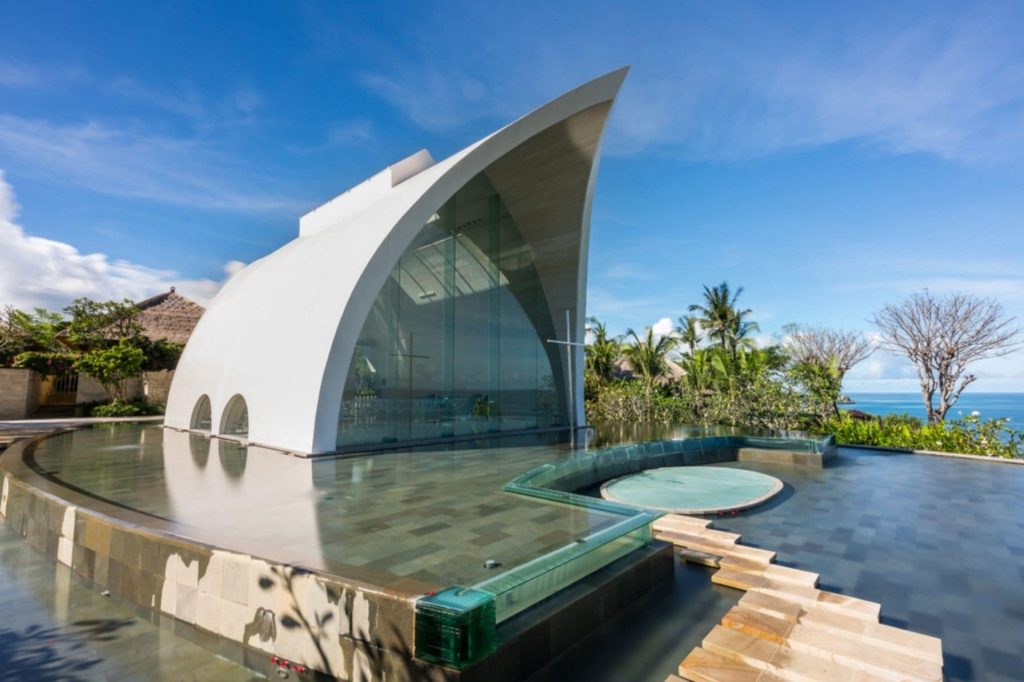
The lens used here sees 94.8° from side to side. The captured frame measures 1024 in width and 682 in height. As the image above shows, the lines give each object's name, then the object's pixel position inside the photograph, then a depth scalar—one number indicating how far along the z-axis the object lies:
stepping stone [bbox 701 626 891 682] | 2.66
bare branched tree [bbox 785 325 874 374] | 23.66
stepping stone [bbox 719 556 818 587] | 3.96
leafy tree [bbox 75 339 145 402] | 22.61
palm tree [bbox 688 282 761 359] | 25.40
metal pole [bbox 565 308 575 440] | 14.93
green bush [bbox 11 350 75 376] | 23.20
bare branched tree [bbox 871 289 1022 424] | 17.00
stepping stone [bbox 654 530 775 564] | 4.54
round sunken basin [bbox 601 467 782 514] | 6.98
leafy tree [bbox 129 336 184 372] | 26.53
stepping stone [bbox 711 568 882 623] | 3.42
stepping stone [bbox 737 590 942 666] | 2.86
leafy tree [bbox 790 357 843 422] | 15.19
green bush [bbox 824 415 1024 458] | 11.42
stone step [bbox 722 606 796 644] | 3.05
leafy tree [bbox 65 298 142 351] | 25.06
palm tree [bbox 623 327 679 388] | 23.62
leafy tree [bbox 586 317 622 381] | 23.50
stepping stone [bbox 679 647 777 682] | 2.62
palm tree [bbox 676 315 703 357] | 26.67
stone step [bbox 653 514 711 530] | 5.64
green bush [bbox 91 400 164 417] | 22.45
